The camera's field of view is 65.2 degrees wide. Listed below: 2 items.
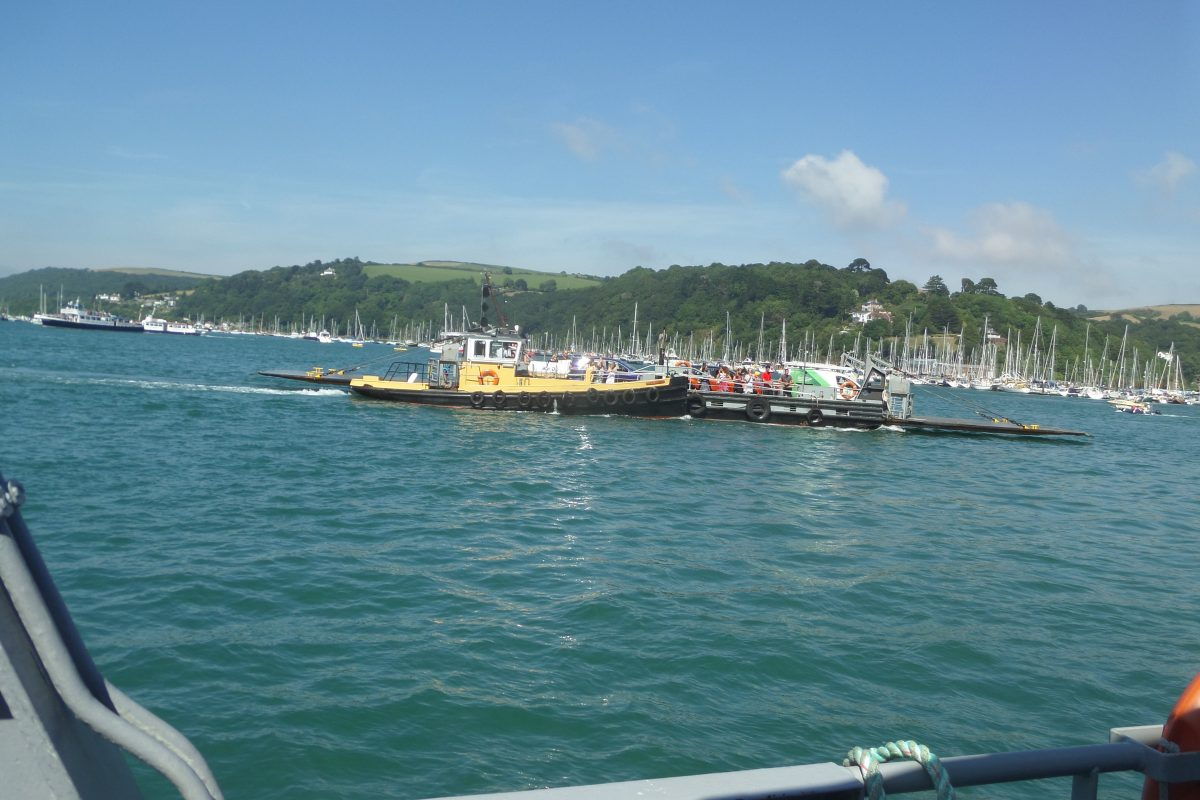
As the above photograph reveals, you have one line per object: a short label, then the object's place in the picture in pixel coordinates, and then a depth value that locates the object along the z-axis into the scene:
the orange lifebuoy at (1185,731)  2.73
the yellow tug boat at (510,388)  35.94
